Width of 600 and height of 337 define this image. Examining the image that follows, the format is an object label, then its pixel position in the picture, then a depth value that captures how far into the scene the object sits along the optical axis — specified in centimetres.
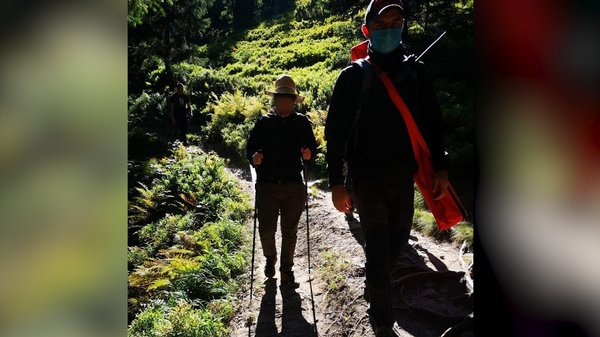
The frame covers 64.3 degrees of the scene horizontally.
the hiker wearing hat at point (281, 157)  592
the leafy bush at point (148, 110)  2226
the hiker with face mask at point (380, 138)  367
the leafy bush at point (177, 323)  509
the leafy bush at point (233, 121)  1791
